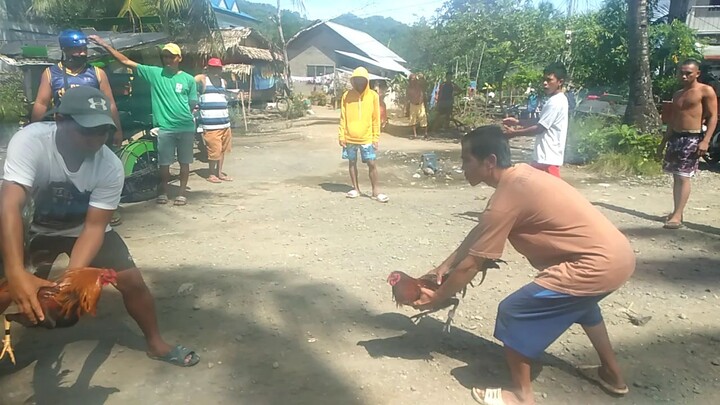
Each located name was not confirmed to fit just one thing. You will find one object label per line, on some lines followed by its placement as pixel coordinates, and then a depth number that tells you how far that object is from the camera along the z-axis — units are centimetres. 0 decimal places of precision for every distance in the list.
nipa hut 2145
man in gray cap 267
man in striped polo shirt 840
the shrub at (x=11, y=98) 1130
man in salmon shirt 282
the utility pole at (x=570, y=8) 2557
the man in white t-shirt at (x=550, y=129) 579
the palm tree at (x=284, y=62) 2531
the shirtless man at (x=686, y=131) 621
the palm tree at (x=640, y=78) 1106
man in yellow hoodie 735
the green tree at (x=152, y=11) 1313
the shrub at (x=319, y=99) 3003
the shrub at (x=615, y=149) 1002
